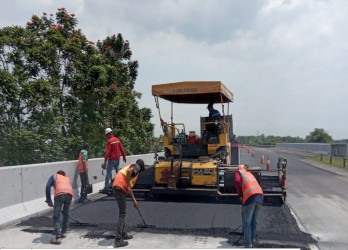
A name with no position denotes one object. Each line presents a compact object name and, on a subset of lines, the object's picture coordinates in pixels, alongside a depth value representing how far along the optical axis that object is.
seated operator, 11.35
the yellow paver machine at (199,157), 9.91
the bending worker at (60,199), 6.43
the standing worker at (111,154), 11.00
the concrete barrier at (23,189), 7.50
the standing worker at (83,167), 10.21
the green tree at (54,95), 13.29
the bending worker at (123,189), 6.29
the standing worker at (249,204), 6.04
